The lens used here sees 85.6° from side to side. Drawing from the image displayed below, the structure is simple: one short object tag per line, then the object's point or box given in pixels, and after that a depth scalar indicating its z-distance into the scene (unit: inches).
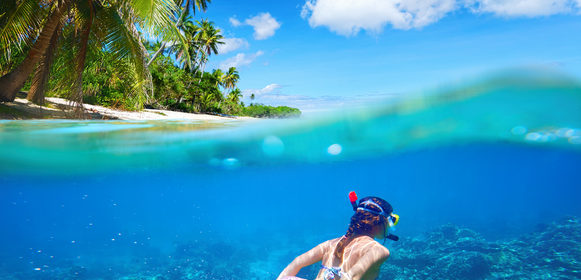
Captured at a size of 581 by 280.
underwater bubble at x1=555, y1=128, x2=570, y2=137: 372.6
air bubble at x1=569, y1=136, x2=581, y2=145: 399.2
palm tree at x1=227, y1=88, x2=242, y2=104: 2539.4
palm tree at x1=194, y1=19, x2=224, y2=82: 2116.1
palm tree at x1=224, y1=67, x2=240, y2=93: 2682.1
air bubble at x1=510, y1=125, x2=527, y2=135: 388.7
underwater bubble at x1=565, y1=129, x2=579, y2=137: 372.5
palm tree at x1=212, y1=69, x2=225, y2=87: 1822.6
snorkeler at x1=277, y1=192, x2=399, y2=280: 113.6
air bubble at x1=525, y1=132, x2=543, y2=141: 421.5
